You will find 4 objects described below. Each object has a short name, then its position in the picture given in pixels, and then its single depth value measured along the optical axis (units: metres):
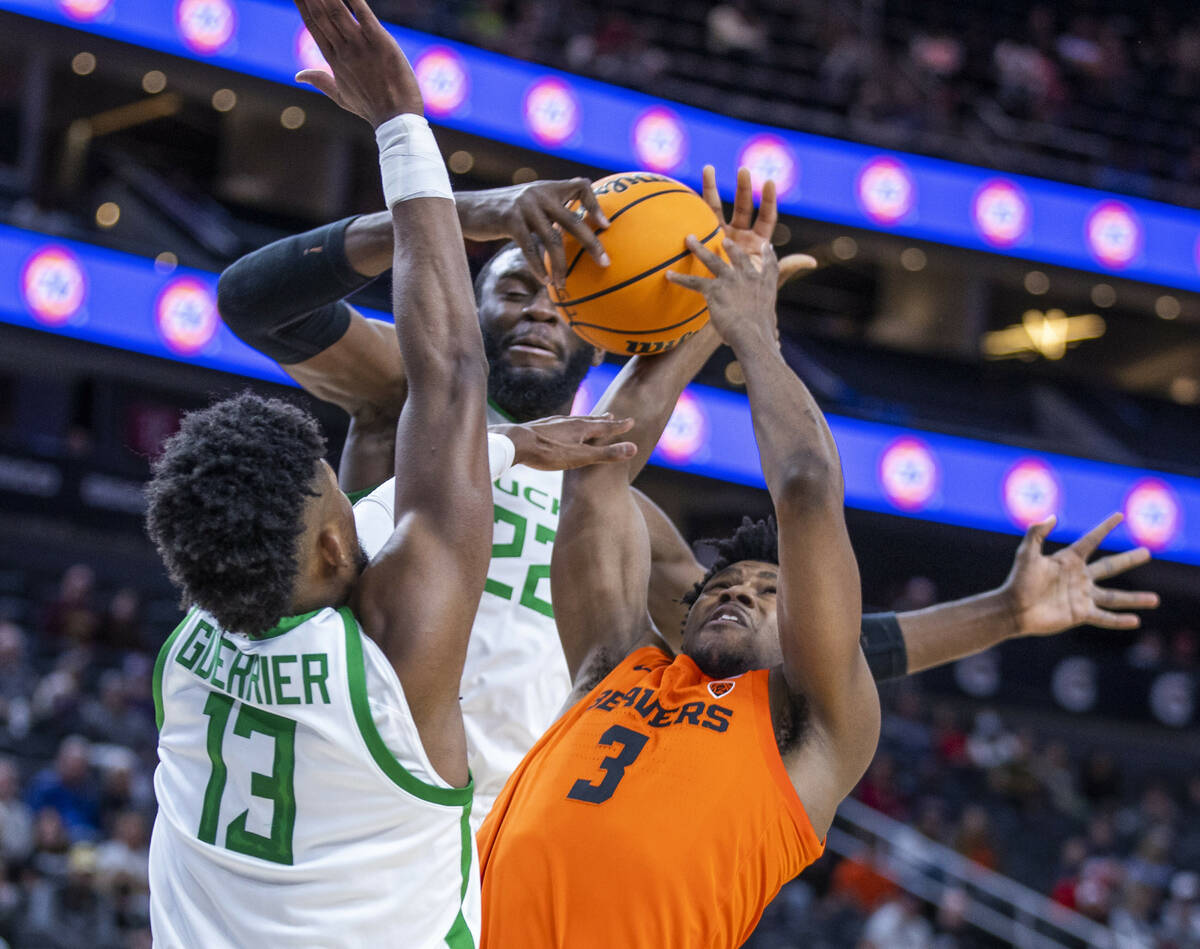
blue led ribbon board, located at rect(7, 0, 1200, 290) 14.55
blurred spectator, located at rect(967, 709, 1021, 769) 13.98
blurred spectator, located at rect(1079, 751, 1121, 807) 14.33
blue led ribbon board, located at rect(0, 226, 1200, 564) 13.61
